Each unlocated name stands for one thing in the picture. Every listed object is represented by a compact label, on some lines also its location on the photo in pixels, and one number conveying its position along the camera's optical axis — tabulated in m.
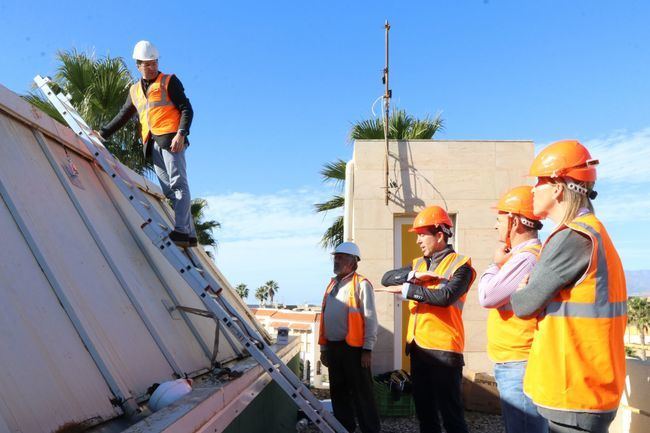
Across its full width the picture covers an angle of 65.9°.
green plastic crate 7.10
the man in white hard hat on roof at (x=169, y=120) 4.01
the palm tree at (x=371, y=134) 11.26
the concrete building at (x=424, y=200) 8.23
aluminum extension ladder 3.34
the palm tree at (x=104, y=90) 10.94
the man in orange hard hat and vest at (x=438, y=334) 3.76
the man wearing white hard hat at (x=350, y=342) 4.85
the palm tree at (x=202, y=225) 15.52
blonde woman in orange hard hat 1.96
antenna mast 8.88
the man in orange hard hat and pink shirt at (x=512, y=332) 2.69
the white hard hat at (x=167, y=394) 2.41
